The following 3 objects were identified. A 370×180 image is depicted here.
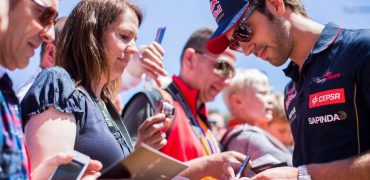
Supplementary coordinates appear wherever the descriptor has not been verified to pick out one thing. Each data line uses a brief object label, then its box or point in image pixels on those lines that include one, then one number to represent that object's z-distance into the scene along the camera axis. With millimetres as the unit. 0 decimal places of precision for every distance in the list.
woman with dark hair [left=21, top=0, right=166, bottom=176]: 2418
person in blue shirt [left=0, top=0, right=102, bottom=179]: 1909
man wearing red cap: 2719
